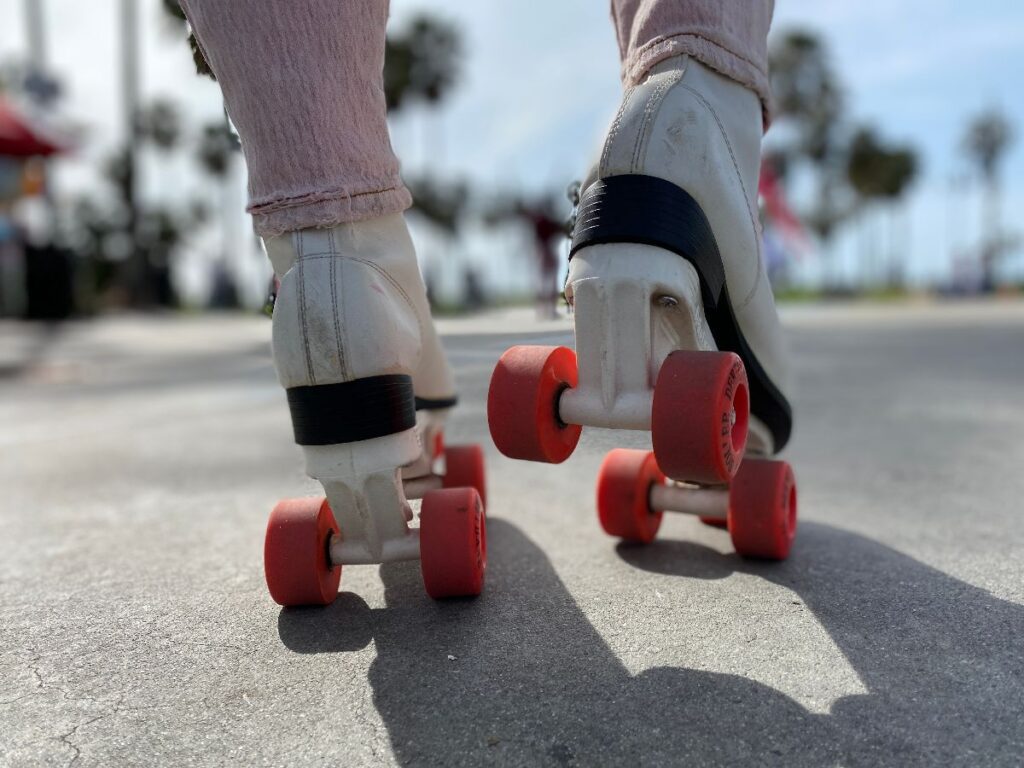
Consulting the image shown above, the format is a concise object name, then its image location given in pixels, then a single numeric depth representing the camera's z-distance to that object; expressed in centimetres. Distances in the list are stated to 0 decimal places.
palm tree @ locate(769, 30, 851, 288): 4231
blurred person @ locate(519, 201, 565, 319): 1417
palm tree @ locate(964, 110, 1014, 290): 6219
